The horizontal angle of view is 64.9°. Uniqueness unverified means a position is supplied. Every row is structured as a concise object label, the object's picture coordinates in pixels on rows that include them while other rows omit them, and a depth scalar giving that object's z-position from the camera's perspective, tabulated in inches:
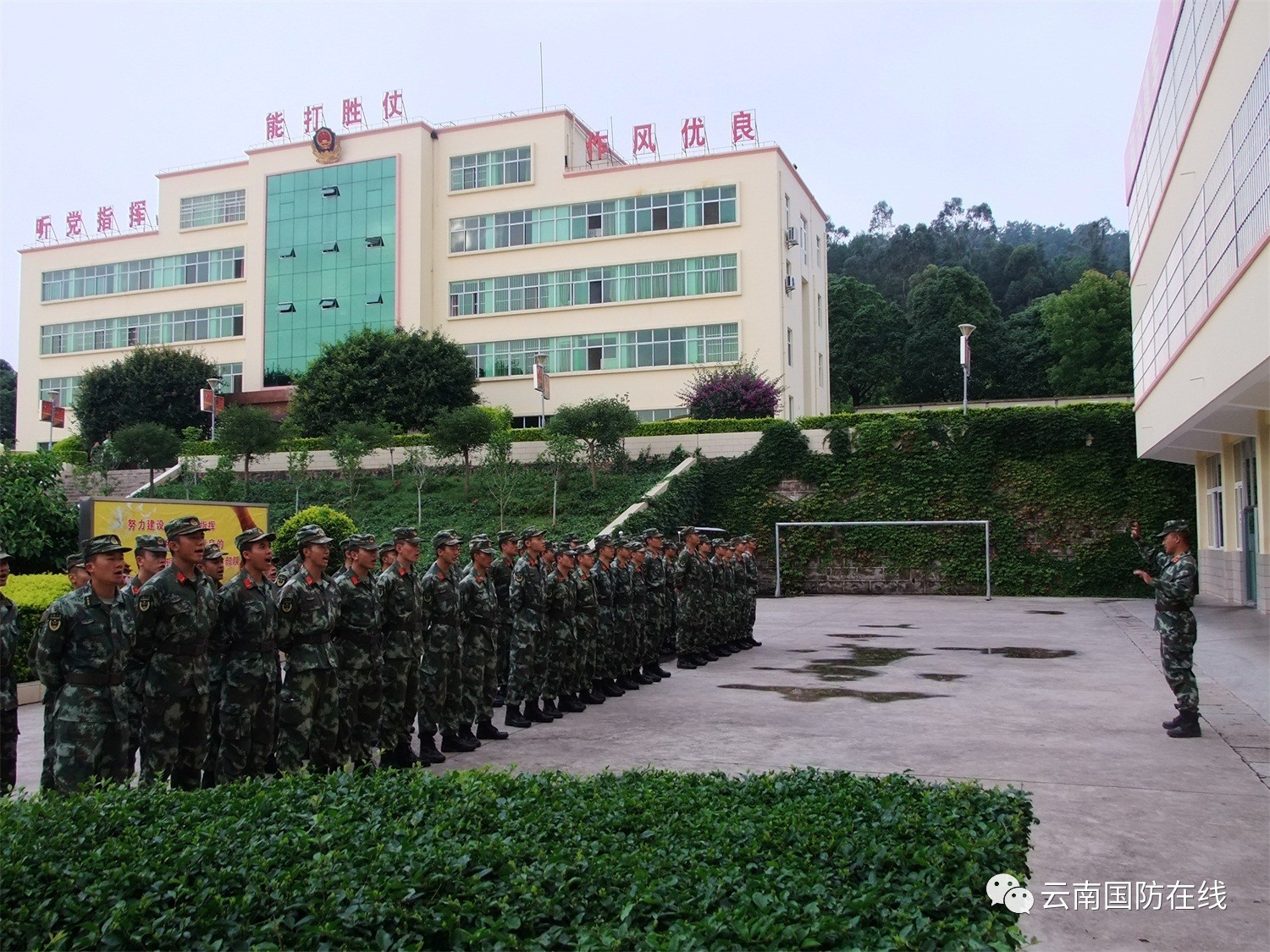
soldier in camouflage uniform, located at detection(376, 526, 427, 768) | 237.9
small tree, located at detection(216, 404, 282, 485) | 984.3
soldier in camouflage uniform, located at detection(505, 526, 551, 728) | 303.0
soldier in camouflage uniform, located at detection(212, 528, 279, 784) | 204.7
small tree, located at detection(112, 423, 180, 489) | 1060.5
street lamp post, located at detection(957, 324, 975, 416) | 872.7
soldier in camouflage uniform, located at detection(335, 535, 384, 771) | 228.2
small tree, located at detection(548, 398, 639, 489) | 927.7
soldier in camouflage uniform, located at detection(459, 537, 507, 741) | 273.3
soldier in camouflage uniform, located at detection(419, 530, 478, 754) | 261.1
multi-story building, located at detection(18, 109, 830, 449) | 1211.9
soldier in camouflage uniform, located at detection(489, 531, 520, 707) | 315.0
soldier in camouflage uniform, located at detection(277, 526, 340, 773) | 213.2
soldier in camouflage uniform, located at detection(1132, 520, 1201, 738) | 272.4
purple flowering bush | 1026.1
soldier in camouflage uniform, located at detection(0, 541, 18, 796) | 198.2
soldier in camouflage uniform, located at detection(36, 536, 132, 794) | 176.2
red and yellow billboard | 402.0
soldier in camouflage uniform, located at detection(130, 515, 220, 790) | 192.1
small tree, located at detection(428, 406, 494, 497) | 940.0
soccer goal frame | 811.4
